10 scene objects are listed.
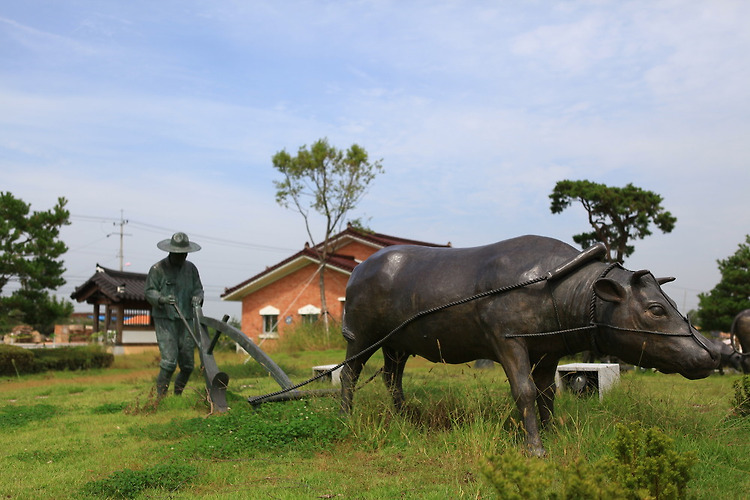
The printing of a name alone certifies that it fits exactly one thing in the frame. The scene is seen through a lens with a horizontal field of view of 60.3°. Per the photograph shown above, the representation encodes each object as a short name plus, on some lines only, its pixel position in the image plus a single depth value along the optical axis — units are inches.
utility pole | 1883.6
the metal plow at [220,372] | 249.9
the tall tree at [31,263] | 636.7
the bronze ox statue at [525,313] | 180.9
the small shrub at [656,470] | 119.0
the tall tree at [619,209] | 685.9
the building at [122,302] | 954.1
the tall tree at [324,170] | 844.0
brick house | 898.1
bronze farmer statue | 329.7
